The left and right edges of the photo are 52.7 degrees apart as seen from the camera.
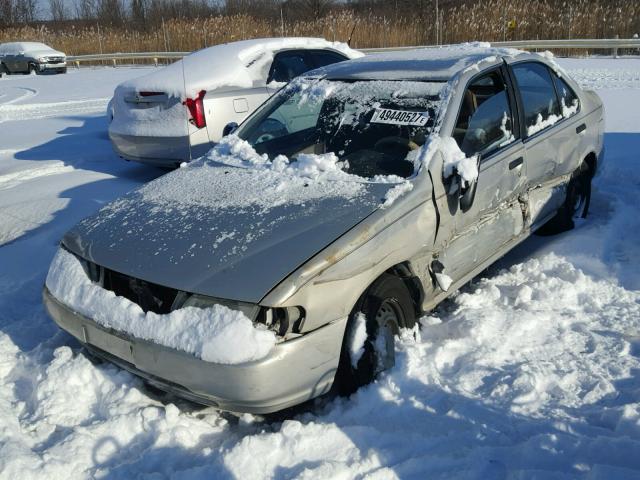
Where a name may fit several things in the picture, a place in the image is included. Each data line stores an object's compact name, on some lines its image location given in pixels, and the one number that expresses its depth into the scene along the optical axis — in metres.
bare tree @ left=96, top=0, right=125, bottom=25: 44.72
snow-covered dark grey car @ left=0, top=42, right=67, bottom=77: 25.08
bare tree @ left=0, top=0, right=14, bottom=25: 42.28
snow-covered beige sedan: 2.87
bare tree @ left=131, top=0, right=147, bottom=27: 40.63
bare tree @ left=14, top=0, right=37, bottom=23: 44.47
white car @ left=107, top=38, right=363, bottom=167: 7.11
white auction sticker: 3.94
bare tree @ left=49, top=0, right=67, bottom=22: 51.12
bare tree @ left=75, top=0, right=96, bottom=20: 46.50
